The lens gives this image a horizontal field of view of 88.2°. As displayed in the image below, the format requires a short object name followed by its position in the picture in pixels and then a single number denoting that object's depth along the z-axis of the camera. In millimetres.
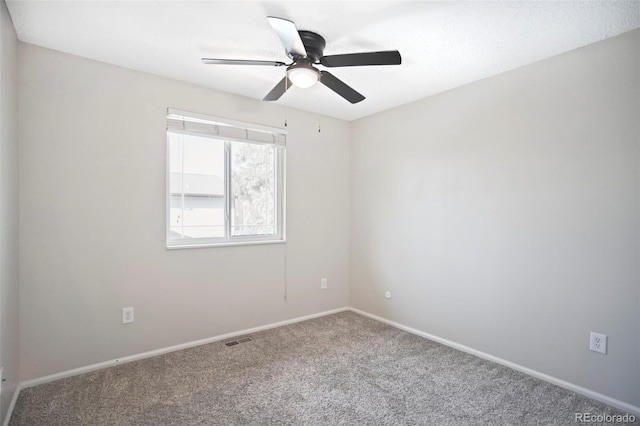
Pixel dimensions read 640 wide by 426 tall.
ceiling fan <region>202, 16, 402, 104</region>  1811
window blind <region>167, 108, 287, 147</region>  2910
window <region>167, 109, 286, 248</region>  2984
